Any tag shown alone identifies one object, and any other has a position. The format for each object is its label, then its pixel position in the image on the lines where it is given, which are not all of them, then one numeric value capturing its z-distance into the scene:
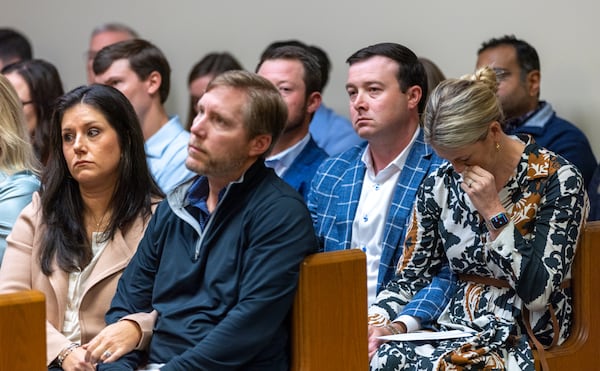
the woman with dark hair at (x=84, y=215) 5.86
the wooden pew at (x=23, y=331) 4.64
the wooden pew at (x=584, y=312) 5.48
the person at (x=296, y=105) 7.66
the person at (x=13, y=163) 6.66
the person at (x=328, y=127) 8.98
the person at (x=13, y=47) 11.70
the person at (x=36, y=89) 8.87
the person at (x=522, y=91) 8.08
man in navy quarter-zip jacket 4.98
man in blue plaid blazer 6.21
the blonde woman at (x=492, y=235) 5.24
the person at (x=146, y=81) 8.56
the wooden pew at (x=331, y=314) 5.04
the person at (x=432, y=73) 8.18
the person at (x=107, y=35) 11.13
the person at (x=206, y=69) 10.40
